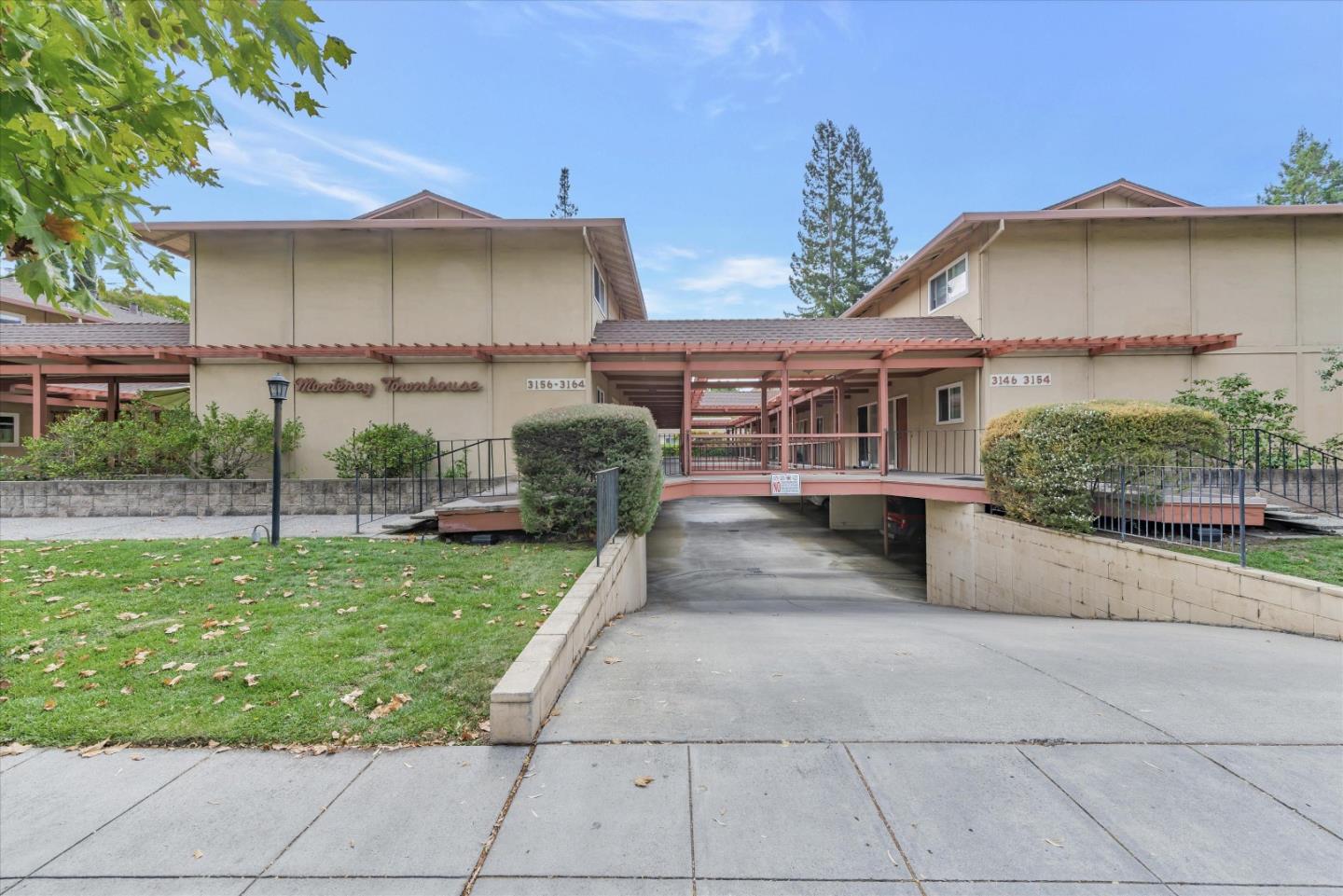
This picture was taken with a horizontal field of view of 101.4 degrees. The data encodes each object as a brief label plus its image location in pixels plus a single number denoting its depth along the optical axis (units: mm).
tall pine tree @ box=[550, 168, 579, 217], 42094
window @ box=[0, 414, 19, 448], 16875
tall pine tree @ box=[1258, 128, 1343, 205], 28297
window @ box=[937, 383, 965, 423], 14070
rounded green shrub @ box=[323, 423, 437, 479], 11617
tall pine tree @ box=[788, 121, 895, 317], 35781
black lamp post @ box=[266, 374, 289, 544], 7473
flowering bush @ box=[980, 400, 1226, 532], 7586
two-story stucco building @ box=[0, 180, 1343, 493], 12750
